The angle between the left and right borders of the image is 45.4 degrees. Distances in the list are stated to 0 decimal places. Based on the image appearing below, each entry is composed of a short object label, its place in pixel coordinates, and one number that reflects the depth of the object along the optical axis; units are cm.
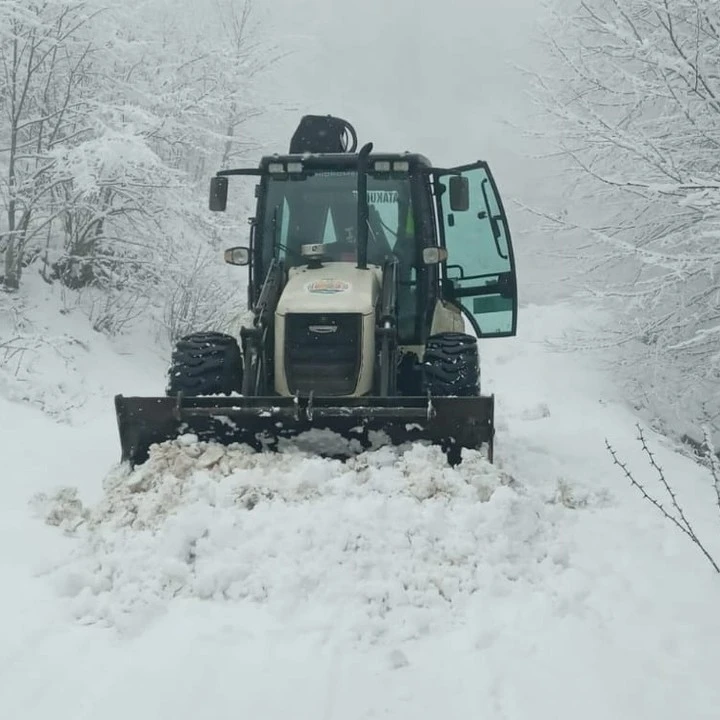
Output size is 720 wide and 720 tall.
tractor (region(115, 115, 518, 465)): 562
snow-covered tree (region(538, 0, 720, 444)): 790
